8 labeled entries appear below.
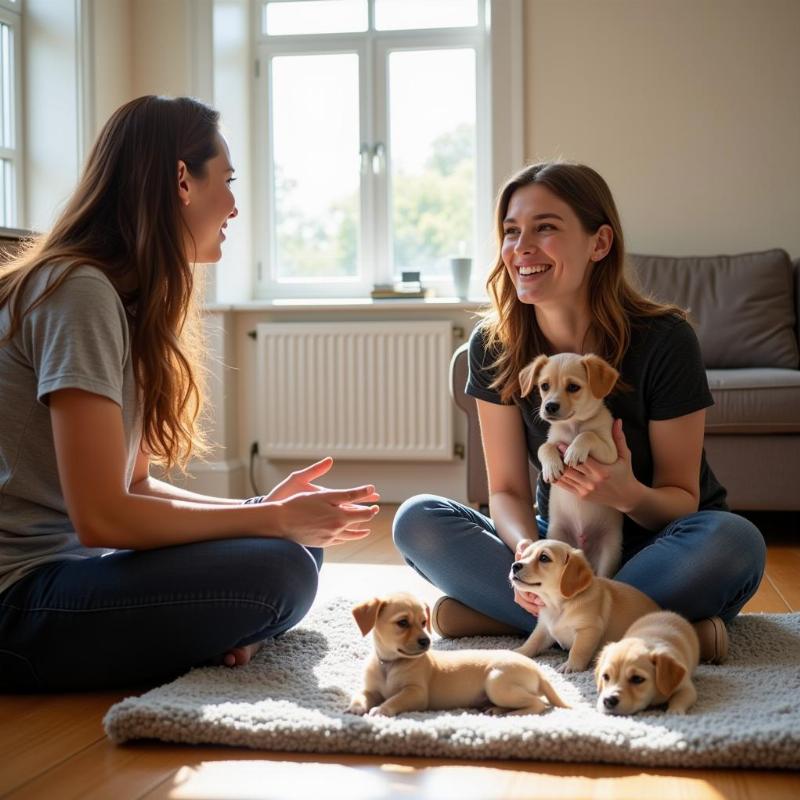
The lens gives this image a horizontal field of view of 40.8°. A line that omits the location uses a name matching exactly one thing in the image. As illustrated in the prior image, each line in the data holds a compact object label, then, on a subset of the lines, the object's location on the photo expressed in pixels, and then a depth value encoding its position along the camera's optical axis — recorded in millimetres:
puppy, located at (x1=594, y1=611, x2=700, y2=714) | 1618
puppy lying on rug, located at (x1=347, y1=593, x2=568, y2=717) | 1642
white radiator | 4555
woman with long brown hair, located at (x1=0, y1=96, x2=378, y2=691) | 1673
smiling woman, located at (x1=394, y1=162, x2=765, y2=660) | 1981
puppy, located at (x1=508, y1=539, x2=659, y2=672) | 1817
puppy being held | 1993
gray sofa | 3510
